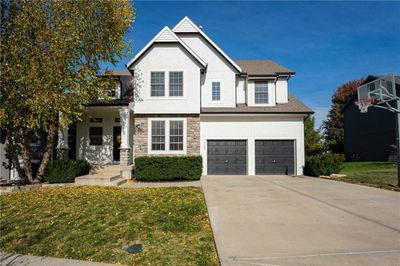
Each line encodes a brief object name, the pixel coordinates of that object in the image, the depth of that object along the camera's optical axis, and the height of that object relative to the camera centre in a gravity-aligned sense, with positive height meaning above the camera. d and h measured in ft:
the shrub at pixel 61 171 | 46.24 -2.98
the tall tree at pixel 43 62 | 39.24 +12.30
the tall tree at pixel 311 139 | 108.27 +4.51
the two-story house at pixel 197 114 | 58.49 +7.62
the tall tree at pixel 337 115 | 150.16 +19.55
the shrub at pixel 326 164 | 56.75 -2.38
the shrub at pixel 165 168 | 51.24 -2.83
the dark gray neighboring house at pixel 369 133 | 96.07 +6.45
